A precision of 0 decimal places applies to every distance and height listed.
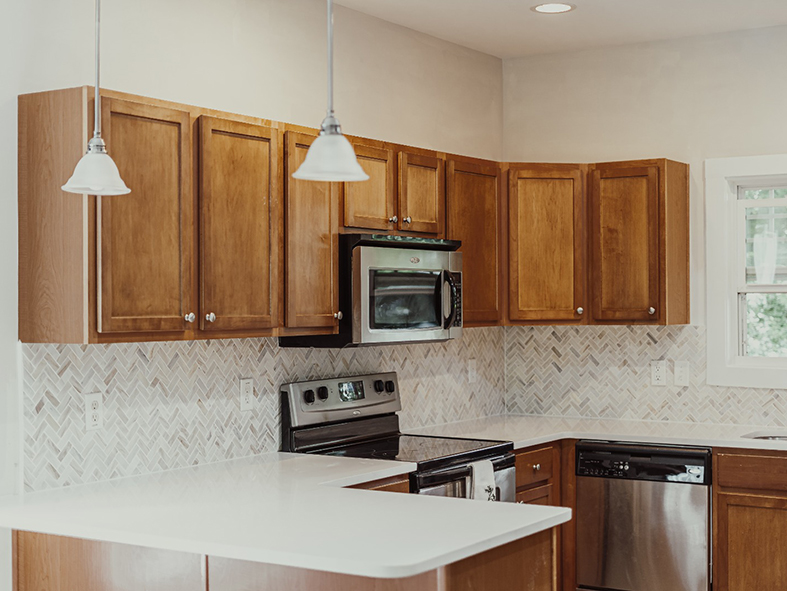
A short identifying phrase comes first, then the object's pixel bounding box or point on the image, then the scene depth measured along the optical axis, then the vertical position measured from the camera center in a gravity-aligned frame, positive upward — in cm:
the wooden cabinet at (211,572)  236 -67
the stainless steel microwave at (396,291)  383 +6
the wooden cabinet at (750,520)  419 -91
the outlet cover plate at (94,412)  324 -33
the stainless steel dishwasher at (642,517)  436 -94
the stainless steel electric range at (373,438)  385 -54
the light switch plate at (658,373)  505 -34
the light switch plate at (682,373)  498 -34
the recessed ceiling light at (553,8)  443 +133
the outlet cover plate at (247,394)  385 -33
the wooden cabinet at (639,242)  471 +30
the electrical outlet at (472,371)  520 -33
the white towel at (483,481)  396 -69
